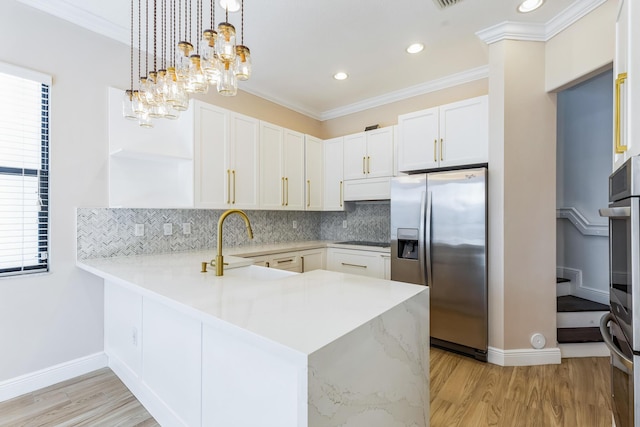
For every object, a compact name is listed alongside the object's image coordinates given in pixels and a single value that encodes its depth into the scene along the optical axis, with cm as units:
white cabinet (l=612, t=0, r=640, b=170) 110
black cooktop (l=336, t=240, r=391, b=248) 374
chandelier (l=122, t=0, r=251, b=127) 150
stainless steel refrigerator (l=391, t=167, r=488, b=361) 250
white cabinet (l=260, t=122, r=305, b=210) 343
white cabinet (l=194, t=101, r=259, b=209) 280
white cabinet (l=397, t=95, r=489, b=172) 266
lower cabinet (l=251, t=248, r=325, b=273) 313
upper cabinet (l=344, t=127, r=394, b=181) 353
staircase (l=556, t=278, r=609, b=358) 260
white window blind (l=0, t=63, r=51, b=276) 201
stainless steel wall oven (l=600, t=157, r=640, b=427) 96
